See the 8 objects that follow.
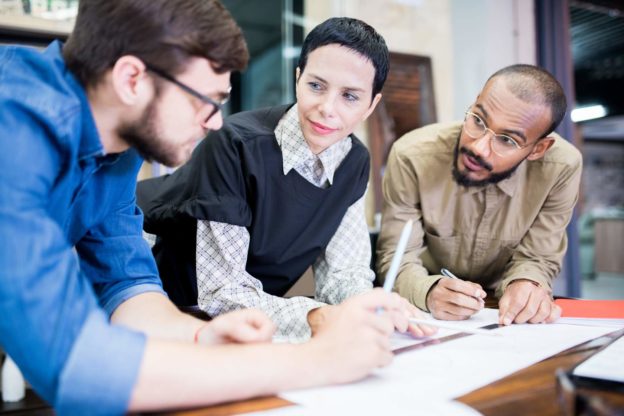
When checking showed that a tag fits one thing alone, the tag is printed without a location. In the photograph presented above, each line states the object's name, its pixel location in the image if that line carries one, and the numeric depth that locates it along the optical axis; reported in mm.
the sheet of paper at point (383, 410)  614
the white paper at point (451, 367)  664
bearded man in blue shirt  623
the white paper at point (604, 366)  702
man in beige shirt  1501
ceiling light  11211
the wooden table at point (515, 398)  626
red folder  1207
